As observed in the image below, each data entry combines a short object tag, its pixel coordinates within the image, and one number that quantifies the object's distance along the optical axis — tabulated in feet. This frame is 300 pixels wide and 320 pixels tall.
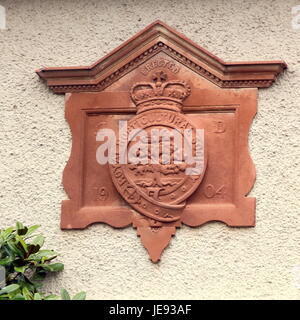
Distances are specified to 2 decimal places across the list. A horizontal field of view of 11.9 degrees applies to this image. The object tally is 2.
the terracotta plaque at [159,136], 34.34
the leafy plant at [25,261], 33.40
